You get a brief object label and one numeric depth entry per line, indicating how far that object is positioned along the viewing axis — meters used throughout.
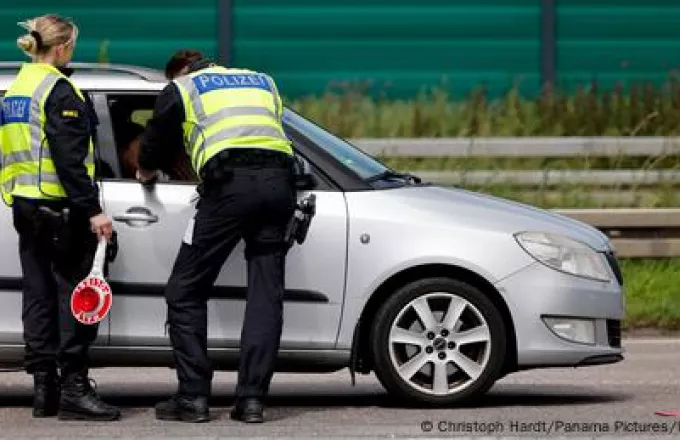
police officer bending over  18.55
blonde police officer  18.44
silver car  19.27
